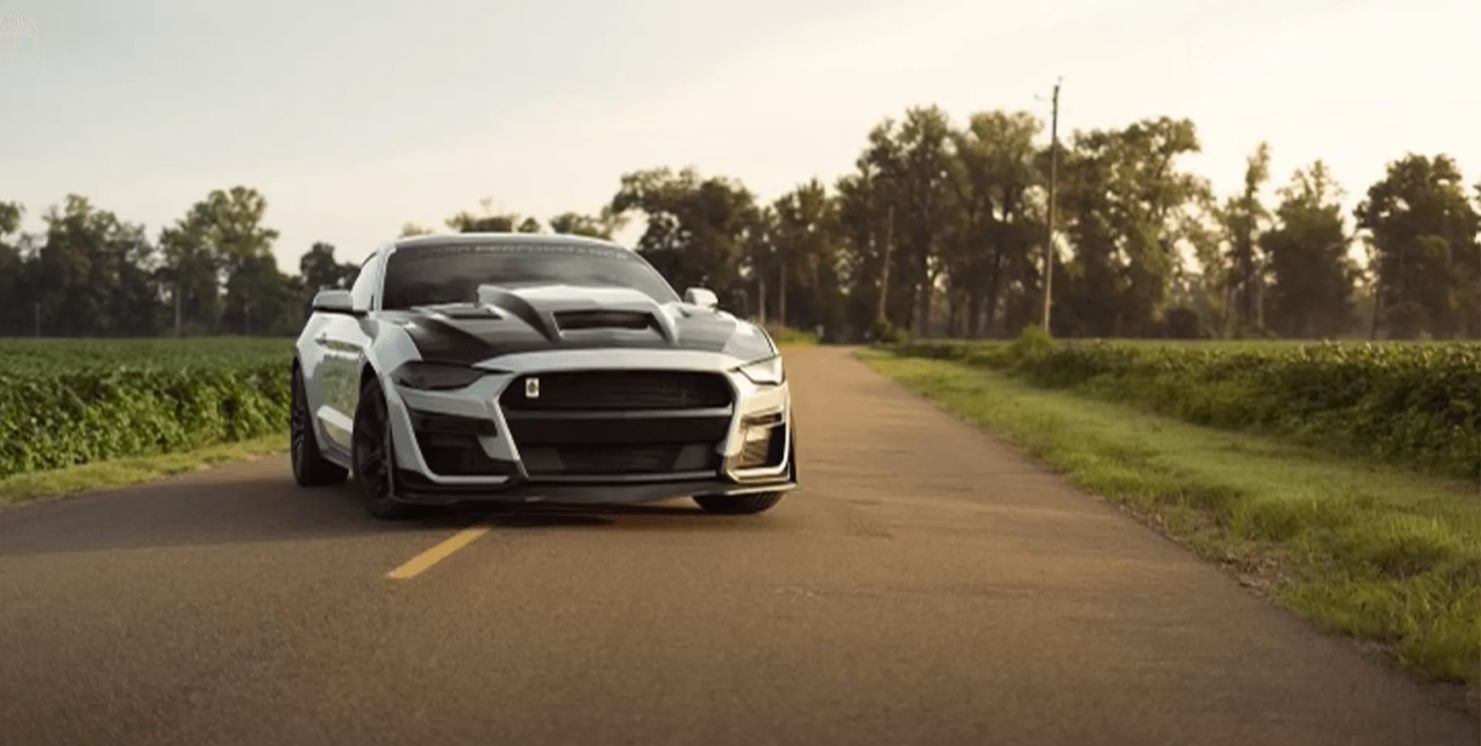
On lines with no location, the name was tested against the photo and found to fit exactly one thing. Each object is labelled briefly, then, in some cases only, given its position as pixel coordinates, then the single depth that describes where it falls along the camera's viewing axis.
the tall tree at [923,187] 119.00
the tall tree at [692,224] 124.88
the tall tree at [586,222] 132.38
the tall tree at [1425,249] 94.00
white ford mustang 9.07
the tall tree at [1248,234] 112.94
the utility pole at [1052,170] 59.82
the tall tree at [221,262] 137.00
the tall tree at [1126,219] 106.56
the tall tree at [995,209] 116.06
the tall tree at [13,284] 123.00
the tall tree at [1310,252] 117.56
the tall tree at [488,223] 125.50
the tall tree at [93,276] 124.44
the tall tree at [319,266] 140.25
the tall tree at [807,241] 132.25
